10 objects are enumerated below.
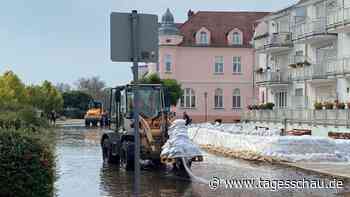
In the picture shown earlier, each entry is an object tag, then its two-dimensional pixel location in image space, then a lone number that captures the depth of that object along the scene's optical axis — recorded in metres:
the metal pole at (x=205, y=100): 69.73
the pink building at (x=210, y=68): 69.56
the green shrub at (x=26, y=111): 27.97
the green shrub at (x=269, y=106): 48.08
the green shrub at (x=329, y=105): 36.09
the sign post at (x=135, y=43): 8.78
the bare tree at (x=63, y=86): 139.88
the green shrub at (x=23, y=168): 9.94
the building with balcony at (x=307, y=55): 38.94
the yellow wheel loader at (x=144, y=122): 19.94
